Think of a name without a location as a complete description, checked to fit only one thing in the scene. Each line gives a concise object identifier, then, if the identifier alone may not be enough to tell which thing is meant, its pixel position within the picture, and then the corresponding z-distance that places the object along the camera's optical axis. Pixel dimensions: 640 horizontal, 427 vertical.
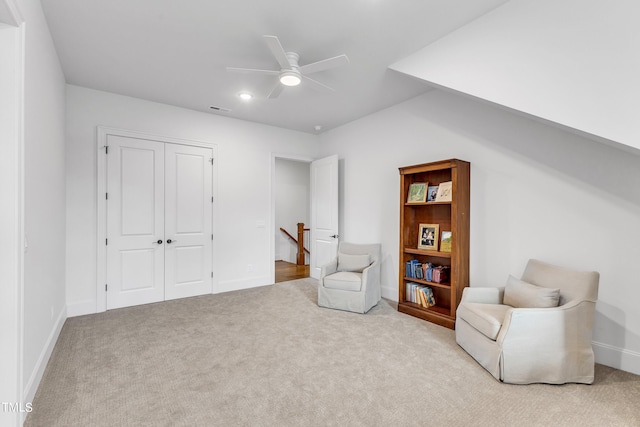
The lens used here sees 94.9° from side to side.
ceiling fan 2.27
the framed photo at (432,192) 3.46
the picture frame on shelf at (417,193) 3.54
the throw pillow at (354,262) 3.97
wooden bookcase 3.07
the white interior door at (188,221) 4.09
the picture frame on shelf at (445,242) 3.33
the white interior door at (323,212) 4.83
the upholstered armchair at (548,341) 2.09
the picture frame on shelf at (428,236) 3.50
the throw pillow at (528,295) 2.28
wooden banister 6.88
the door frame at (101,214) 3.60
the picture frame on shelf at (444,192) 3.26
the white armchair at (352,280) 3.55
